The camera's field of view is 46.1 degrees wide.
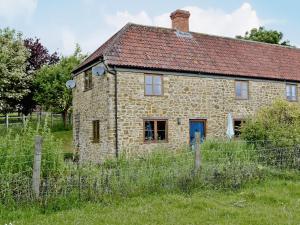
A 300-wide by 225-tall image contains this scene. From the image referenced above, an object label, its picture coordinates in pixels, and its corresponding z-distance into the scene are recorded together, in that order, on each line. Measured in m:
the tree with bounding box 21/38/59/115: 33.18
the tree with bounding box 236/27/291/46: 39.00
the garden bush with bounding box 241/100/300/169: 10.73
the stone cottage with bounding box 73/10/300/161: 16.58
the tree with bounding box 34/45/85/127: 31.09
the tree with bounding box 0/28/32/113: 28.77
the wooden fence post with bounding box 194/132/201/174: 8.91
